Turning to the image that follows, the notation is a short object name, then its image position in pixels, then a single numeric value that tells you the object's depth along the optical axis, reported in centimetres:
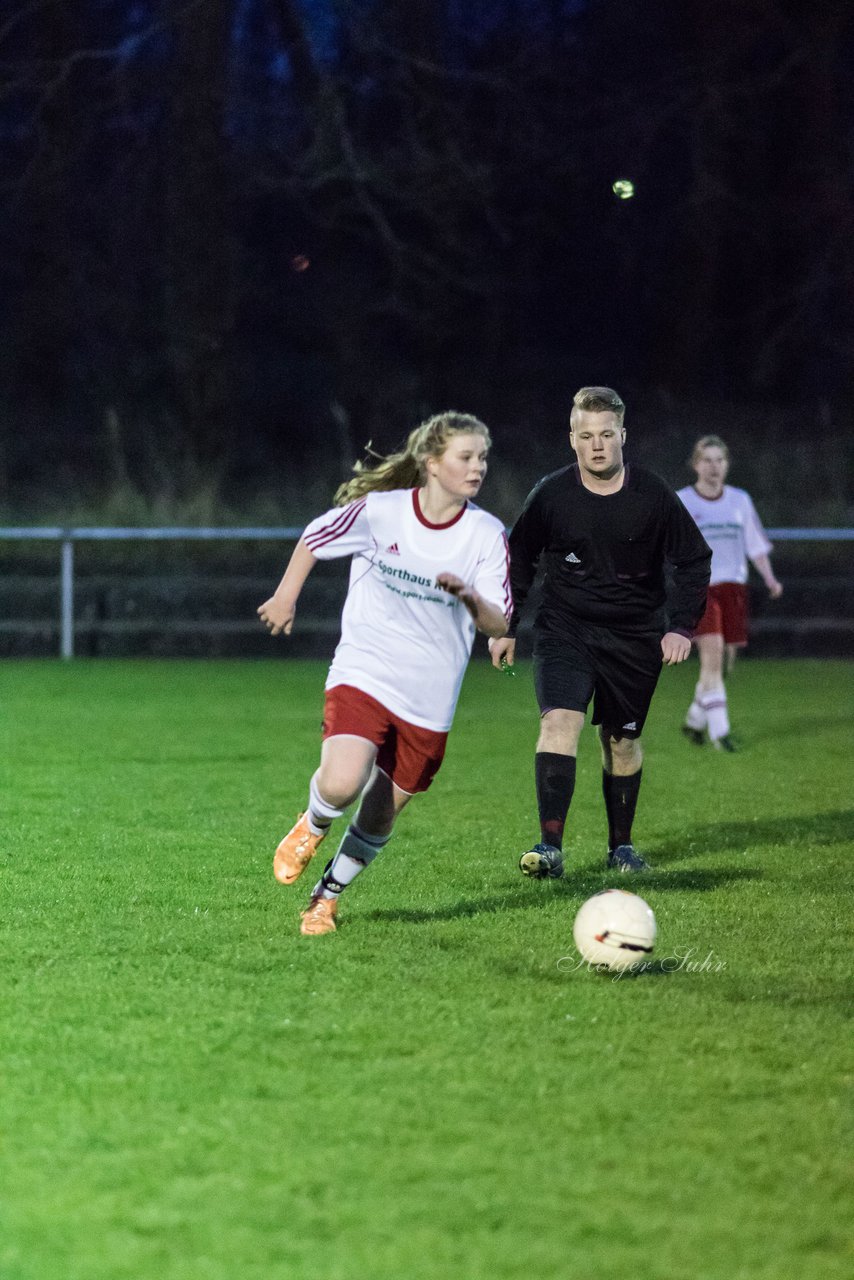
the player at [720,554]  2208
